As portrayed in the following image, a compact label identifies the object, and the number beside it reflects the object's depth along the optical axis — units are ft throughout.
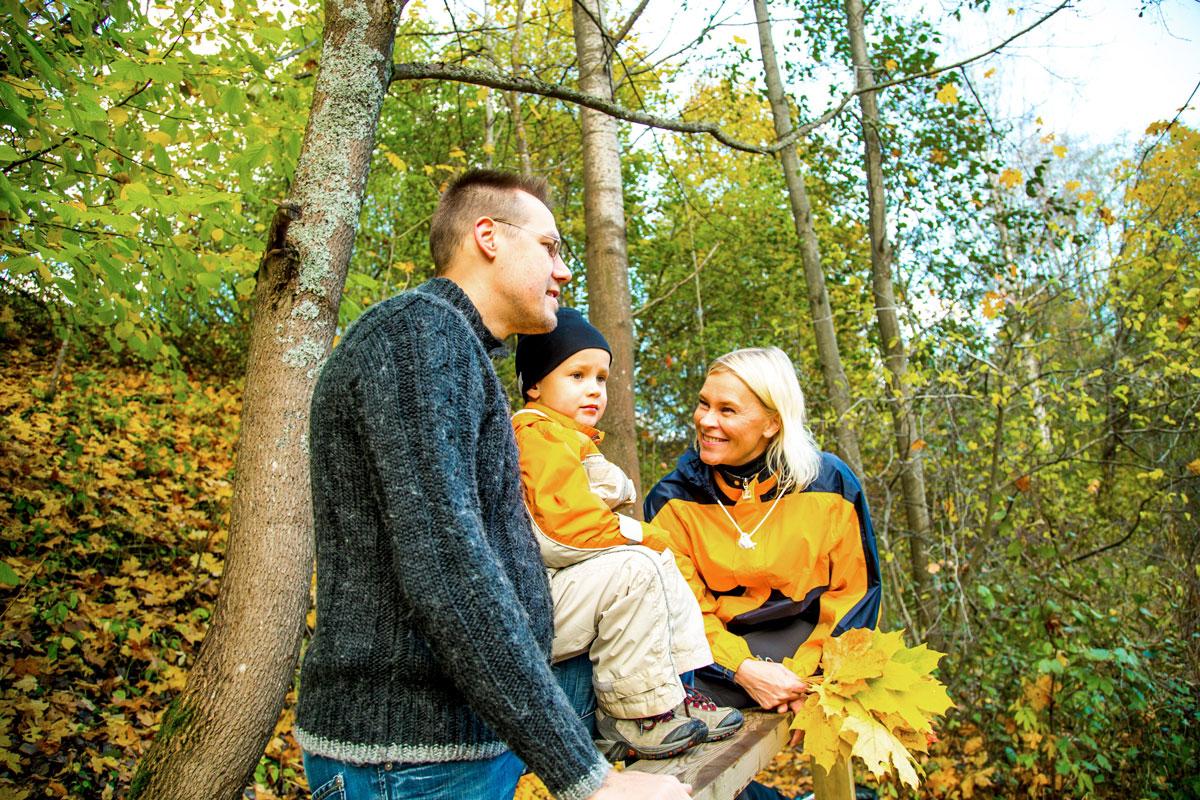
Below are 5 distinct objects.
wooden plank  5.58
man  3.87
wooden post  7.99
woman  8.12
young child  5.95
